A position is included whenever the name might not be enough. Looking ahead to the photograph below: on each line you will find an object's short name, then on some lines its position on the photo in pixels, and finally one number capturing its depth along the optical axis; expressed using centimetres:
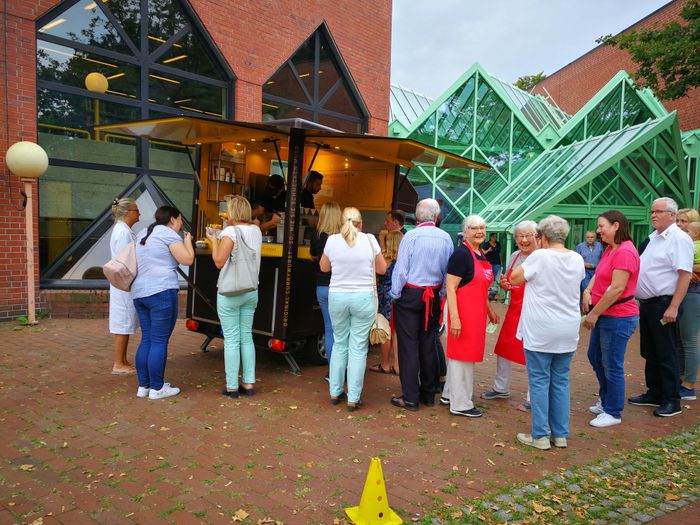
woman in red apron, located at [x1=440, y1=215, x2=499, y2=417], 468
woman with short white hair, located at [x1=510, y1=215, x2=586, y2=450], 412
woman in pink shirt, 452
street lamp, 751
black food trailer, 583
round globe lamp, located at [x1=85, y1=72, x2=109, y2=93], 899
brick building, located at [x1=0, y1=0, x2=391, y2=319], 806
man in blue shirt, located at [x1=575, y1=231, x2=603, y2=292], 1070
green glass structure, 1429
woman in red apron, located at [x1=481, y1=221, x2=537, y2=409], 514
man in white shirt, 491
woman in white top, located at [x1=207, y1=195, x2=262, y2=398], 506
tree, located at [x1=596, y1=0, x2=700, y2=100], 1091
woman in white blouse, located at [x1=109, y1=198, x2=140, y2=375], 566
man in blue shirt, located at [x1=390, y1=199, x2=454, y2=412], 495
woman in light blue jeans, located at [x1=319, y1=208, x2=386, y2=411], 485
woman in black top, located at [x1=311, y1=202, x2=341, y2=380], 562
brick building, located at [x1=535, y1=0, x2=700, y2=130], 2284
